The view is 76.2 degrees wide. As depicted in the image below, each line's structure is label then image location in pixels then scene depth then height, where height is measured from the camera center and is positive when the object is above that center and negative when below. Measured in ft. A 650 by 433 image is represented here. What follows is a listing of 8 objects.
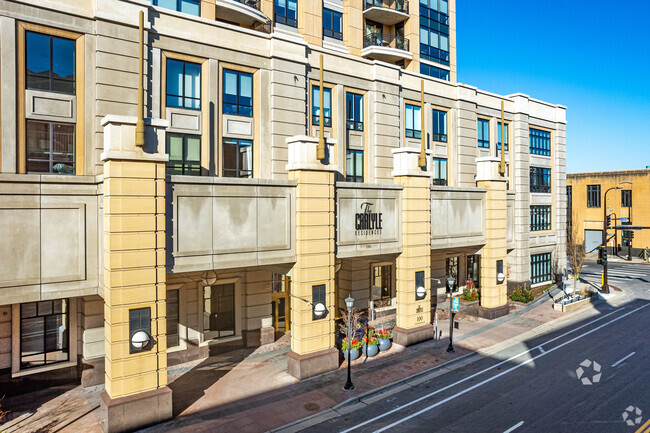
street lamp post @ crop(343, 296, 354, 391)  56.44 -22.43
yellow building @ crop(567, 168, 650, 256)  187.62 +6.06
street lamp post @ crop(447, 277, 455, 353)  70.69 -20.29
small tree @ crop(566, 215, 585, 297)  118.13 -11.69
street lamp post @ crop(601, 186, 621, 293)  116.57 -18.24
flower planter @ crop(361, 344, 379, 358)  68.46 -22.04
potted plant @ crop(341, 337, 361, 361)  66.44 -21.25
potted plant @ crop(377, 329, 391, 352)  70.79 -21.14
